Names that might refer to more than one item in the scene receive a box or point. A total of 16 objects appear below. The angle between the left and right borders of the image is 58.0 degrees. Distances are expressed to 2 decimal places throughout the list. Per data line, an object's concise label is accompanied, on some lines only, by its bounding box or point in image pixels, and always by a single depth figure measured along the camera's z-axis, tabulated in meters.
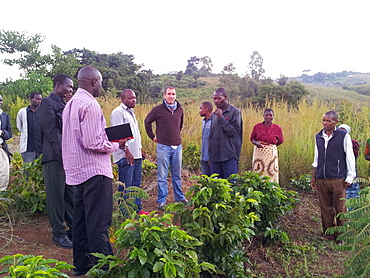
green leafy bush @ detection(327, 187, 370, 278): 2.42
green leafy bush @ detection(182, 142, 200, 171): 7.59
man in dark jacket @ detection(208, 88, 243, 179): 4.79
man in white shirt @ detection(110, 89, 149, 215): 4.54
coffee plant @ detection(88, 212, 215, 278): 2.04
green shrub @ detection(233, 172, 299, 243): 3.71
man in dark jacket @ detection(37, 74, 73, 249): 3.53
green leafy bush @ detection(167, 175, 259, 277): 2.90
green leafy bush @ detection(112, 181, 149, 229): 3.46
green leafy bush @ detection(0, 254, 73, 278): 1.60
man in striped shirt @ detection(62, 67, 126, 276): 2.72
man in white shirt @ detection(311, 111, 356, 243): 4.26
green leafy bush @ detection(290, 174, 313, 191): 6.41
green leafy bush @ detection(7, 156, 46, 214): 4.45
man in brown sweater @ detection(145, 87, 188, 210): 5.24
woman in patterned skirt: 5.69
